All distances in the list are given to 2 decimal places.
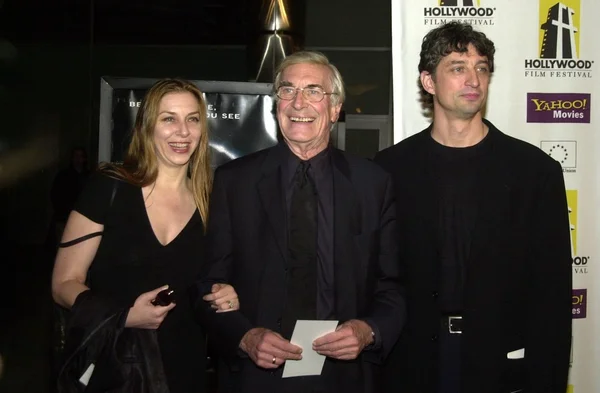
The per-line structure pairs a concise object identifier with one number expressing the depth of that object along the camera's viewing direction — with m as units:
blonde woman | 2.59
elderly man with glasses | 2.55
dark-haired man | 2.80
